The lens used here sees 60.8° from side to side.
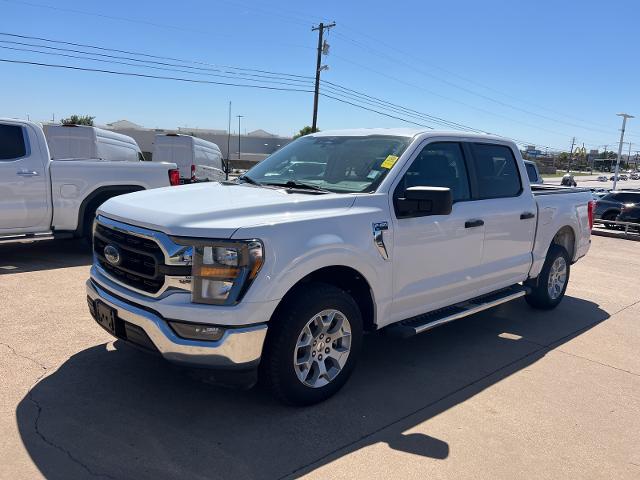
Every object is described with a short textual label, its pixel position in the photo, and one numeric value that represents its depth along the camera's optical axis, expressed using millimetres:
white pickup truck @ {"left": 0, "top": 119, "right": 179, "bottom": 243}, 7133
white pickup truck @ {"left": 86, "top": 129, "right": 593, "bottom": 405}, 3088
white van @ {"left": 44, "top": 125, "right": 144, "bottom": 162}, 14469
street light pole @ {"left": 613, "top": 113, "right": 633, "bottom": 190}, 51438
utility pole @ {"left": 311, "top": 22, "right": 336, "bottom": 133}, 33656
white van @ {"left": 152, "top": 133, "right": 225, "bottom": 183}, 18500
